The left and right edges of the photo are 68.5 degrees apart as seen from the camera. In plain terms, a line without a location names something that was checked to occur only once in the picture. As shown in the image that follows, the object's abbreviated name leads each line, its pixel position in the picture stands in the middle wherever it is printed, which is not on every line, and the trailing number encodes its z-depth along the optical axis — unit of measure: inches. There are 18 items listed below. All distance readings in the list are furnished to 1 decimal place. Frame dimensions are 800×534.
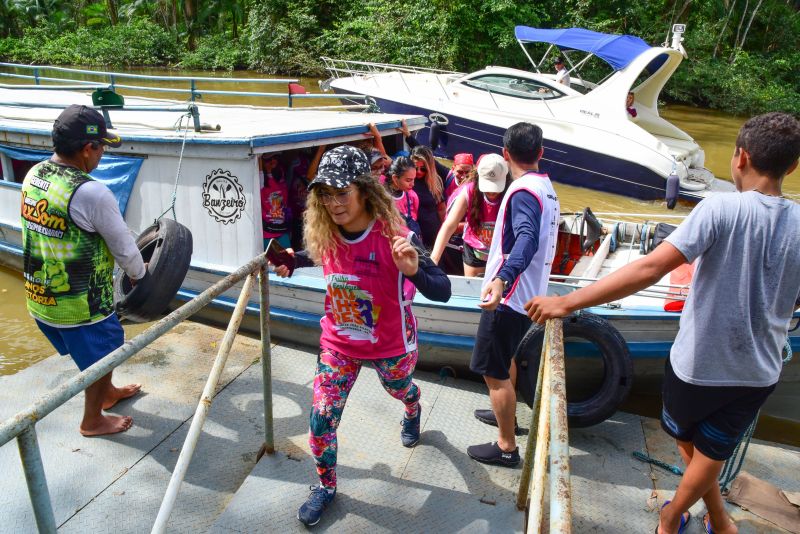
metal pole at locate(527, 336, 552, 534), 71.4
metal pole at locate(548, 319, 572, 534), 58.9
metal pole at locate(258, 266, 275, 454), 124.7
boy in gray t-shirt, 85.6
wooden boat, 177.5
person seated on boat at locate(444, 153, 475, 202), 206.1
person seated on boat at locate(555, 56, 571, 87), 501.9
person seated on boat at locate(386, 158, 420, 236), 186.1
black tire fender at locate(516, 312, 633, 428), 154.6
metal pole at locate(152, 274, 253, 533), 89.4
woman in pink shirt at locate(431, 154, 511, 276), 155.2
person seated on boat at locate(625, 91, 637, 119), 477.6
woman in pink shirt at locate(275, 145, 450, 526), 104.8
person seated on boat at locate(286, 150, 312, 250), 229.6
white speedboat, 435.8
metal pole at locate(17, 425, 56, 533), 63.7
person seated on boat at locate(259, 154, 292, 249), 214.1
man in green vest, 122.9
